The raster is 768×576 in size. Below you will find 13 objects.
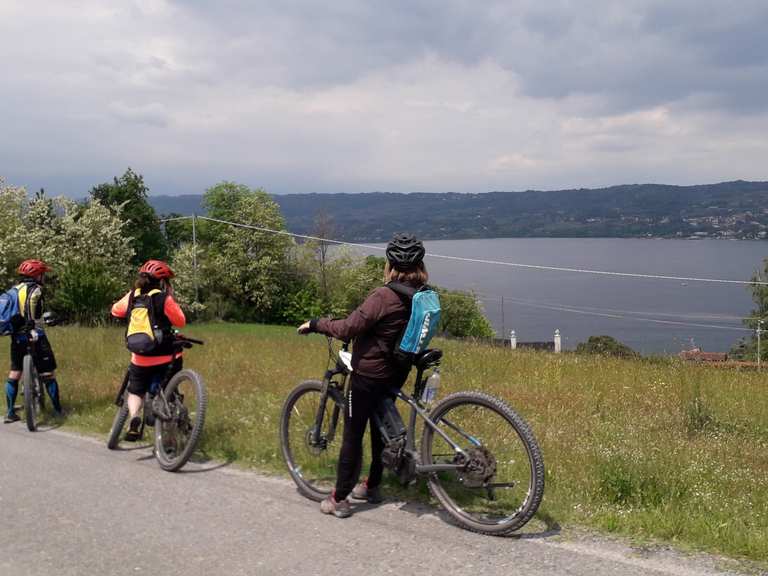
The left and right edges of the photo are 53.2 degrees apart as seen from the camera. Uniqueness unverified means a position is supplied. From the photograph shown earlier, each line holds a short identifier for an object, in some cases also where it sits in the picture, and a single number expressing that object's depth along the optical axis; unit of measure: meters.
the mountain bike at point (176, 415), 6.33
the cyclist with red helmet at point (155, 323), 6.96
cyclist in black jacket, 4.95
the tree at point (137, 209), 63.81
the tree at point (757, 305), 62.43
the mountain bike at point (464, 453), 4.54
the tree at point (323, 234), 83.94
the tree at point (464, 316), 96.37
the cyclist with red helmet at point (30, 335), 8.79
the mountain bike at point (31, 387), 8.48
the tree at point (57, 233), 40.31
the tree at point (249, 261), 77.12
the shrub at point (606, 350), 14.65
